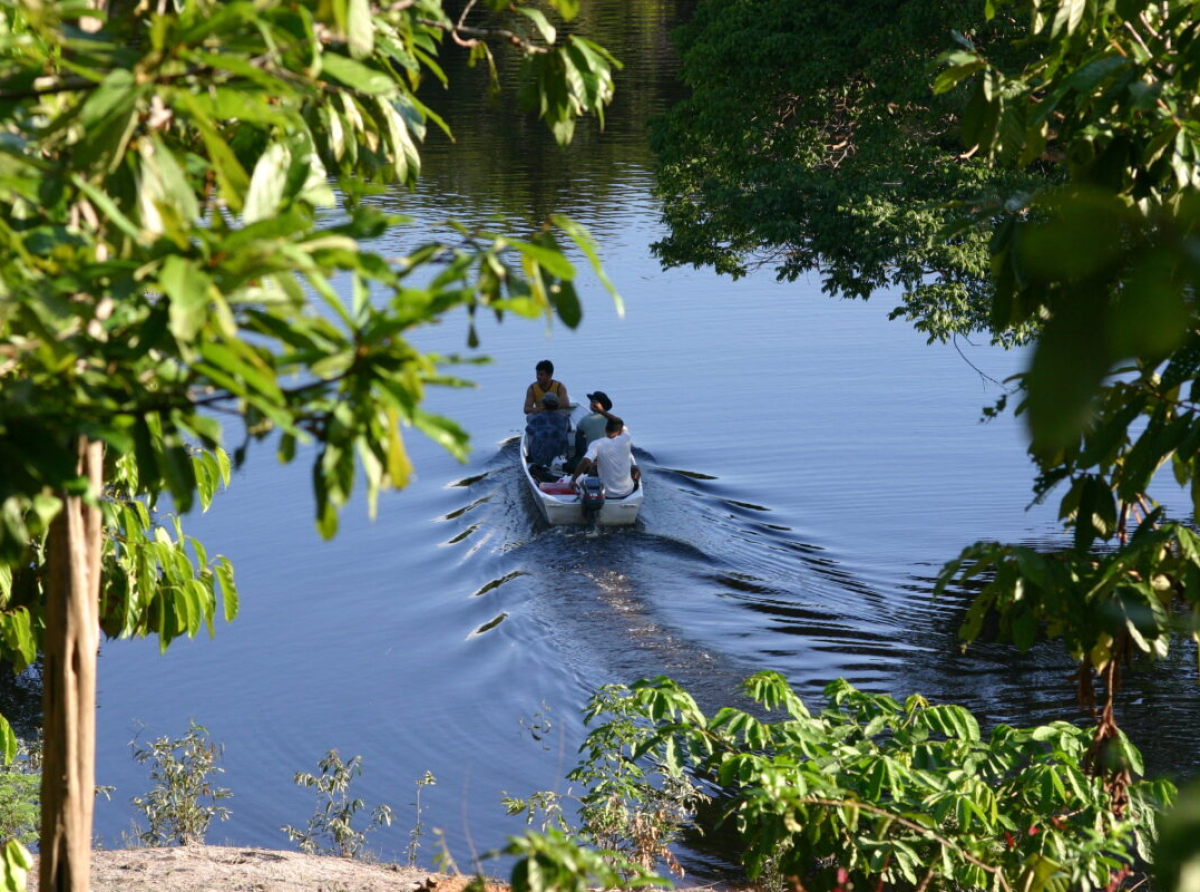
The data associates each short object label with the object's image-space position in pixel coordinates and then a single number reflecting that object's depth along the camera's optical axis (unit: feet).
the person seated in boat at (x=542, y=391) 110.22
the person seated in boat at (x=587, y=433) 109.91
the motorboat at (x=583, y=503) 101.40
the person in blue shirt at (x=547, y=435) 108.88
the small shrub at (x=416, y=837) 59.27
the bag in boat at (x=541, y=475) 109.19
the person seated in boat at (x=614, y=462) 98.12
